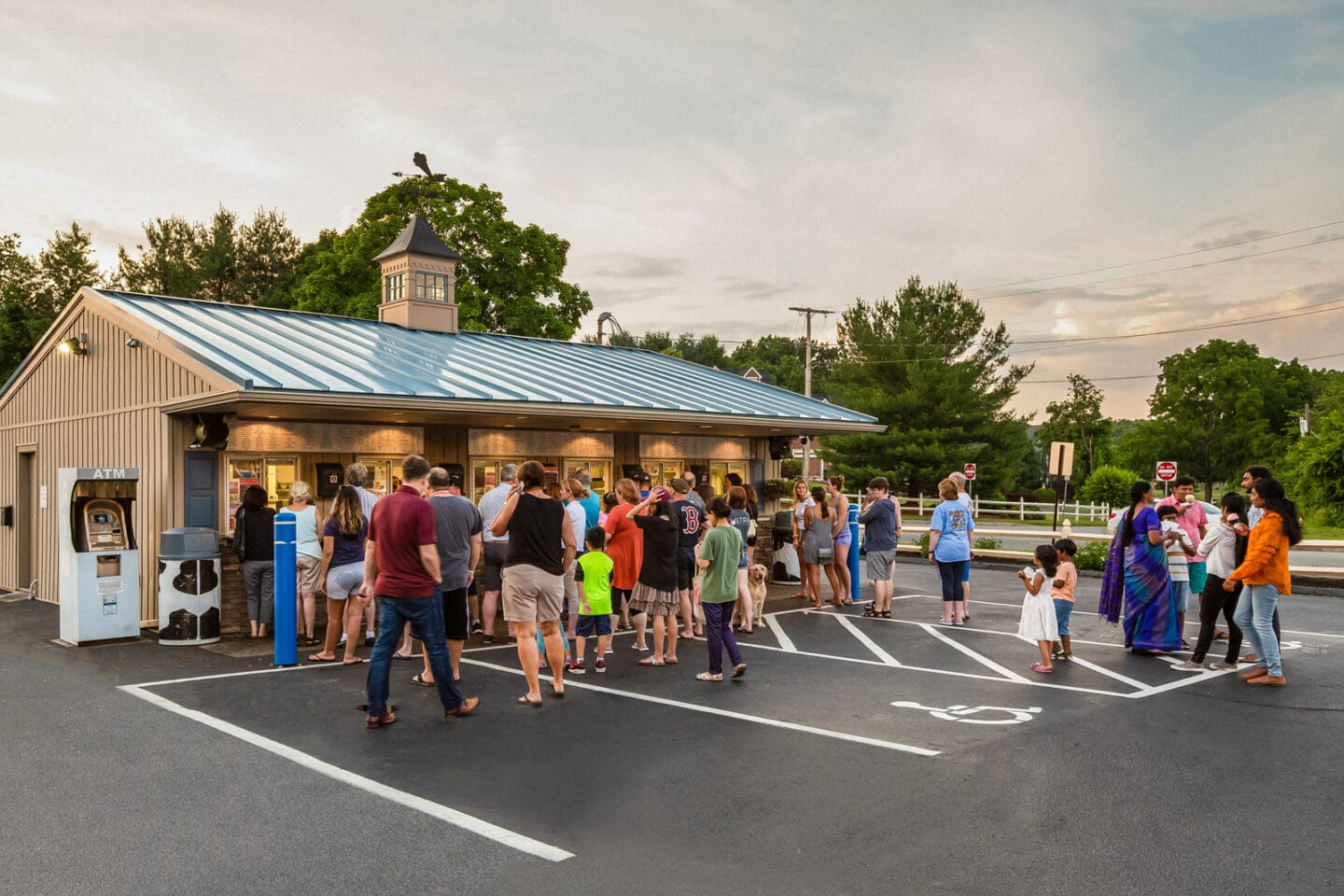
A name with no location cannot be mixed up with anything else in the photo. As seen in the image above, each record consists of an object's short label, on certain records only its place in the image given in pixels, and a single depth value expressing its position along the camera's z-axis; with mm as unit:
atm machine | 10977
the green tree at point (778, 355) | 94250
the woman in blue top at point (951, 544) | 12297
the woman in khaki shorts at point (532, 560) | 7914
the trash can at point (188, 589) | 10938
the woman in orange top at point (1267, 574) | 8781
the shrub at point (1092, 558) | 19125
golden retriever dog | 11883
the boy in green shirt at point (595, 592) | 9180
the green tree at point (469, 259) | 37188
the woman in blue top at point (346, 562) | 9828
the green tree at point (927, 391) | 45031
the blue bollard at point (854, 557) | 15023
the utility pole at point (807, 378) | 41969
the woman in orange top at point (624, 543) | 10219
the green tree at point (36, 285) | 40000
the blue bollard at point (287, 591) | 9672
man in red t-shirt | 7363
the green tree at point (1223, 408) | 69938
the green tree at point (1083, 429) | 72812
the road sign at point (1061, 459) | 24297
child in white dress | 9508
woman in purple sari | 10305
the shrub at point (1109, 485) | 45344
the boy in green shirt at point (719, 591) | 8977
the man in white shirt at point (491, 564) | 10688
